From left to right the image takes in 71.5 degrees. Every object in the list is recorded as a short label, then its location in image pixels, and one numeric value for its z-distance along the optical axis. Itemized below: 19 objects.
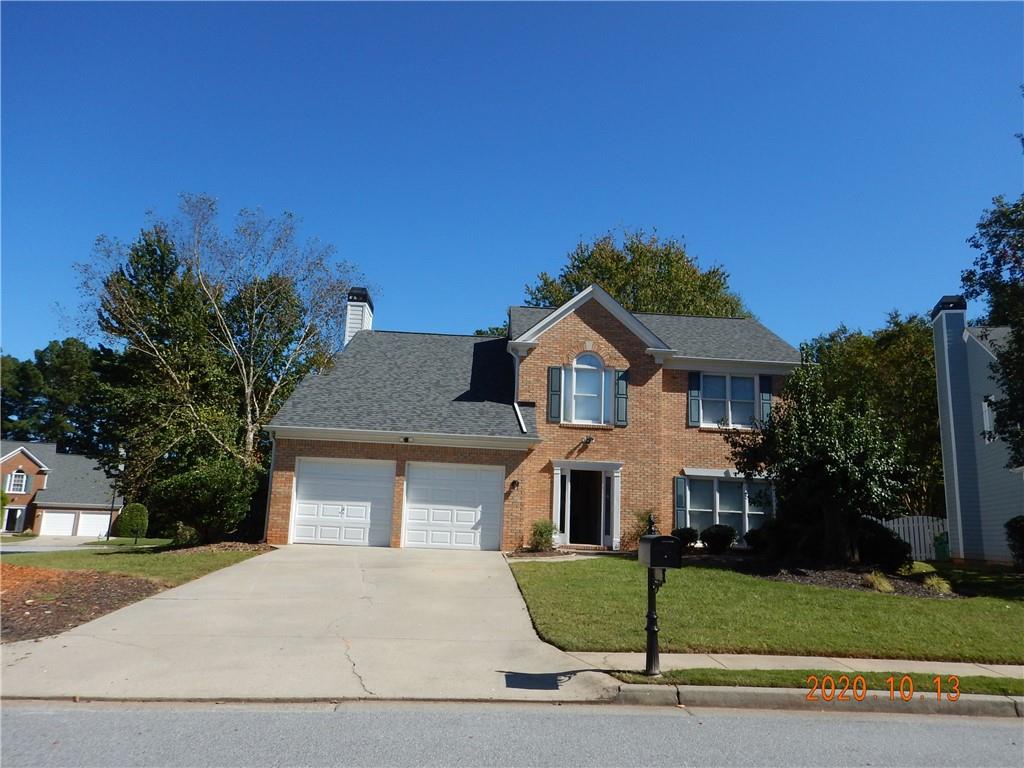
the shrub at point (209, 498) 17.22
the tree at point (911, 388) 31.03
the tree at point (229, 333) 27.58
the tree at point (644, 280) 38.56
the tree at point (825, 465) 14.62
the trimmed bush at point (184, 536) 19.16
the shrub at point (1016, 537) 17.20
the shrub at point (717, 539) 19.14
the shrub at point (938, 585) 13.06
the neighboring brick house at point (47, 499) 54.78
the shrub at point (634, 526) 20.11
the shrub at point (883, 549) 14.98
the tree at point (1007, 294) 16.28
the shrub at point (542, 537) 18.25
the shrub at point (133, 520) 39.03
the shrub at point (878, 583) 12.82
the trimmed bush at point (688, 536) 19.39
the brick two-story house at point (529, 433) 18.75
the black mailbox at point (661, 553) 7.46
